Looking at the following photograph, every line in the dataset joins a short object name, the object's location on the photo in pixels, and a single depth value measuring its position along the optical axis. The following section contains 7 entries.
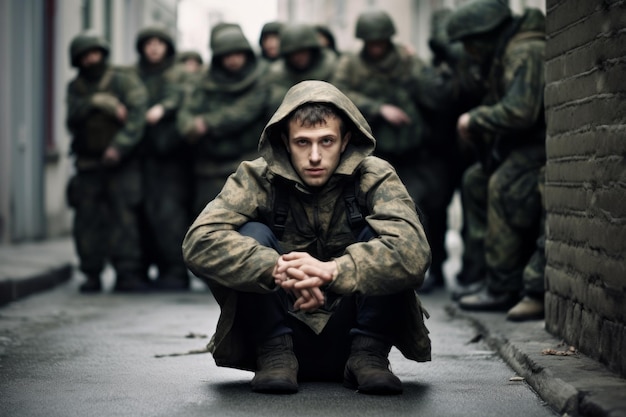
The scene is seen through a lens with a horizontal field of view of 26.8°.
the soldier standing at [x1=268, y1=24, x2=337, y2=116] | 11.30
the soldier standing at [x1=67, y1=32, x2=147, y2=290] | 11.50
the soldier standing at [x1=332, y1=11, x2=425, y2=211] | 11.11
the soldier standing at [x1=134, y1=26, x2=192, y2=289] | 11.86
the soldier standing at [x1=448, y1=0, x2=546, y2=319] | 8.12
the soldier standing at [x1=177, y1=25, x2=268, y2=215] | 11.53
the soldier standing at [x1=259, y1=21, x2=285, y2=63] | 13.34
